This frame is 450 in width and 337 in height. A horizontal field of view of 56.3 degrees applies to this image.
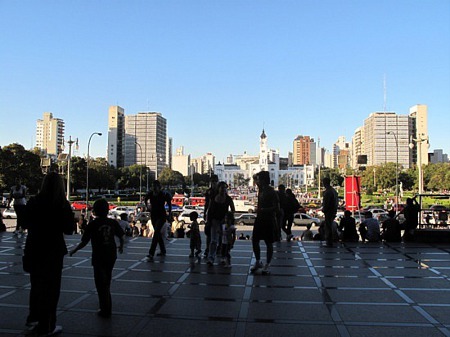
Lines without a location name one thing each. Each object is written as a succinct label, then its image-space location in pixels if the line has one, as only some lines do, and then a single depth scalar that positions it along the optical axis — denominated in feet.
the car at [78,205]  161.46
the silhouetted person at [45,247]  16.28
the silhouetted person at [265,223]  27.84
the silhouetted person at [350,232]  44.37
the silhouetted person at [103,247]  18.51
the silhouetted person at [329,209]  40.06
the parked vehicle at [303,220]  129.59
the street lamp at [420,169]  135.64
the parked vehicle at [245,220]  132.46
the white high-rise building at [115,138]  625.41
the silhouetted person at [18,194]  42.14
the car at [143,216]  121.65
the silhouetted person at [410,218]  43.86
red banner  82.94
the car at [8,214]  139.03
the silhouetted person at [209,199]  31.47
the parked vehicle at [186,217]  128.26
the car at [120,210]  152.81
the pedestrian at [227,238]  30.37
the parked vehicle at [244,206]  190.19
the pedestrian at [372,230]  43.24
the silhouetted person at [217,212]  30.25
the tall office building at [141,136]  634.02
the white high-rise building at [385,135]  586.86
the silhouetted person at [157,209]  32.40
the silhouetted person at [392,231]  43.09
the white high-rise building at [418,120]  593.26
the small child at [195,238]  33.00
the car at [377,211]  153.49
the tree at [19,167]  201.57
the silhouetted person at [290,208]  45.24
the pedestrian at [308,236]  48.49
